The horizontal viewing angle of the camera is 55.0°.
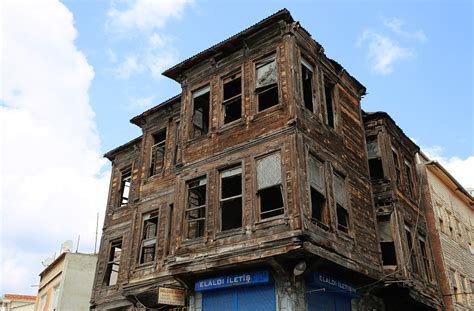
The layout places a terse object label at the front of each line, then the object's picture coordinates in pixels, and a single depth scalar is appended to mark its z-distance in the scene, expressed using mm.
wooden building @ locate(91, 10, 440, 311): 11859
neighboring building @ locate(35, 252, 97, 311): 24625
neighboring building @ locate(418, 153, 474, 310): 19334
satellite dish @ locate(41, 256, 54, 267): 34631
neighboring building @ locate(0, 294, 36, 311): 48003
